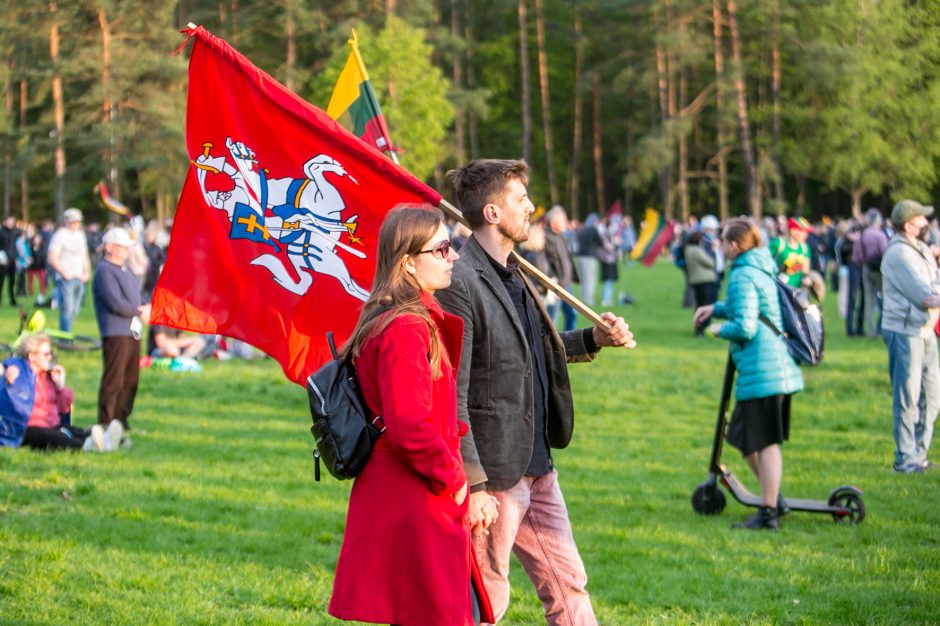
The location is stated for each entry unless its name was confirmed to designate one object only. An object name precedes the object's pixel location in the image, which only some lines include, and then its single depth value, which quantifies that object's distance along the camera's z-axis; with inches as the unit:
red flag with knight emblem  237.5
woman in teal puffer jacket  317.7
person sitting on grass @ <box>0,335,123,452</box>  427.8
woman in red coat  163.6
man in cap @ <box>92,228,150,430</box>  440.8
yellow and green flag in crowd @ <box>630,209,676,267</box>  1491.1
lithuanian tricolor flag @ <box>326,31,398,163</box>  271.6
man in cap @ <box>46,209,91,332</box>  775.1
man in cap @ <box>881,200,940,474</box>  390.9
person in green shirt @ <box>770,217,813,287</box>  411.2
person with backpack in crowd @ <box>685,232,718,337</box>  833.5
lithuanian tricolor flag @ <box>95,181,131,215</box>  1239.3
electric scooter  331.3
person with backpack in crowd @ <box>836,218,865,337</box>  793.6
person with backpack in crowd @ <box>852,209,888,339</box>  717.9
